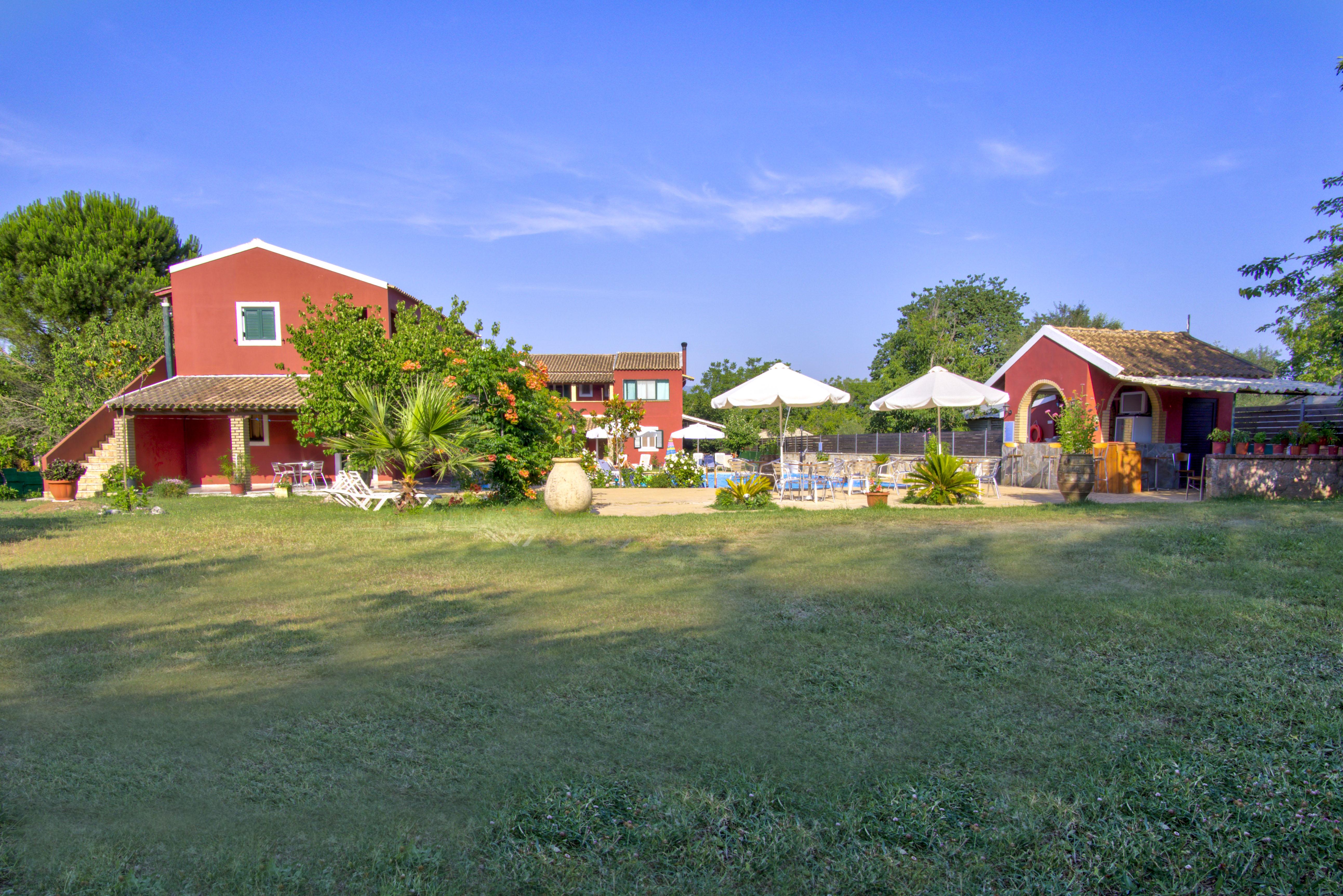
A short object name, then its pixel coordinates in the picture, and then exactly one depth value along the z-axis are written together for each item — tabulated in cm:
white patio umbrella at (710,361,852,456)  1477
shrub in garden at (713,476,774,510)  1377
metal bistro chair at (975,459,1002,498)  2000
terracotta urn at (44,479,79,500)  1778
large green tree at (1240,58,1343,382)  1349
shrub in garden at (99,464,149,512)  1636
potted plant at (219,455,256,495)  1847
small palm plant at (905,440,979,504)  1398
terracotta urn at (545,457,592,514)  1302
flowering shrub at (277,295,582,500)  1425
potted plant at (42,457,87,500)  1784
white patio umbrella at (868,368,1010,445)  1534
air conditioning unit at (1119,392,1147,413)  2003
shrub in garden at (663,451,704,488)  2058
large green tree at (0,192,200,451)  2394
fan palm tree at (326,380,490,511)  1332
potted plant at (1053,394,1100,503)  1370
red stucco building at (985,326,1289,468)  1883
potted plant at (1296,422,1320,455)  1344
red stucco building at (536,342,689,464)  3947
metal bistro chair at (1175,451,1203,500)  1738
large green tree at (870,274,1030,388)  4694
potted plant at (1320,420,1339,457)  1349
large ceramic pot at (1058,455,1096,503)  1366
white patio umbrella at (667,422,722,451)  3222
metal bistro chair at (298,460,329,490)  1919
